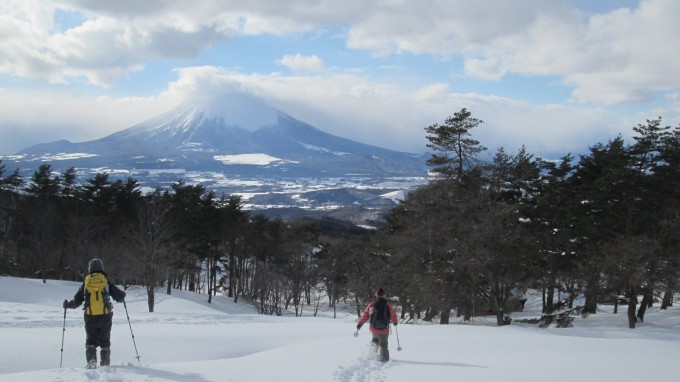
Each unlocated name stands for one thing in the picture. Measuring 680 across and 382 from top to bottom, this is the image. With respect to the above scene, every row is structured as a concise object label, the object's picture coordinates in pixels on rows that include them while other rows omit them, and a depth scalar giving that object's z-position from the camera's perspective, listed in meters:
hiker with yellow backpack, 8.42
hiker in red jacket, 9.95
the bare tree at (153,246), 28.75
